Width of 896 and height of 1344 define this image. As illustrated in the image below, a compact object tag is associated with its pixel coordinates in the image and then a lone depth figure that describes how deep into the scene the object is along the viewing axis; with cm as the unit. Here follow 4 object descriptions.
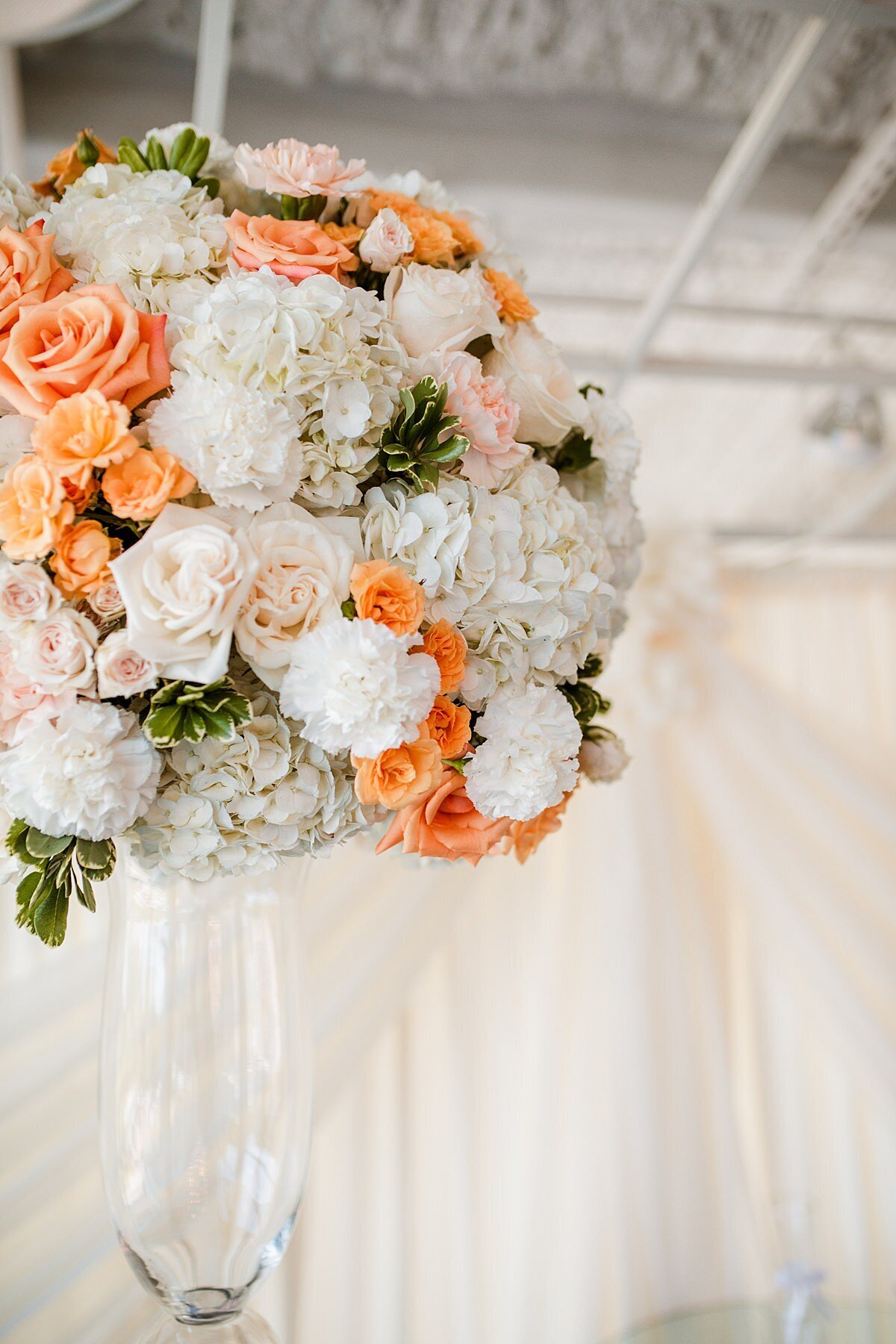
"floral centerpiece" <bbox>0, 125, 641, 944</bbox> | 49
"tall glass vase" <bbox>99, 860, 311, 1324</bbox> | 64
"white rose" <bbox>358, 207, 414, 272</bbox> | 59
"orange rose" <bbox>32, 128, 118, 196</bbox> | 67
